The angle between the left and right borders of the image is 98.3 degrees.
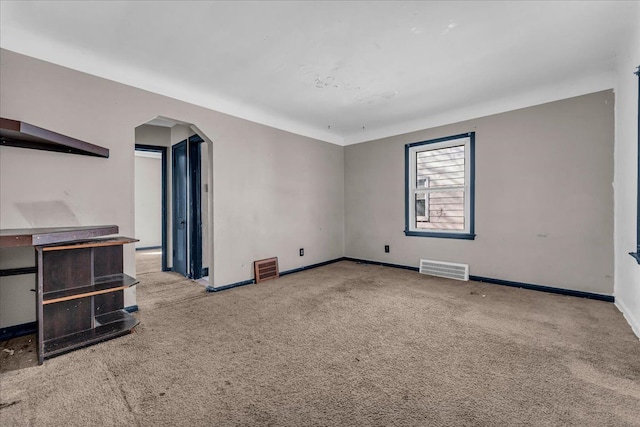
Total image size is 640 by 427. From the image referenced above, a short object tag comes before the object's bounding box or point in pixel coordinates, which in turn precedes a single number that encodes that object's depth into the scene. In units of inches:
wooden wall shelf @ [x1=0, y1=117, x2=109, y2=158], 72.0
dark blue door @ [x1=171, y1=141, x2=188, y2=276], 178.1
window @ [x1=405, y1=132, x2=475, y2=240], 164.9
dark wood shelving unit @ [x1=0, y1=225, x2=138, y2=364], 78.9
